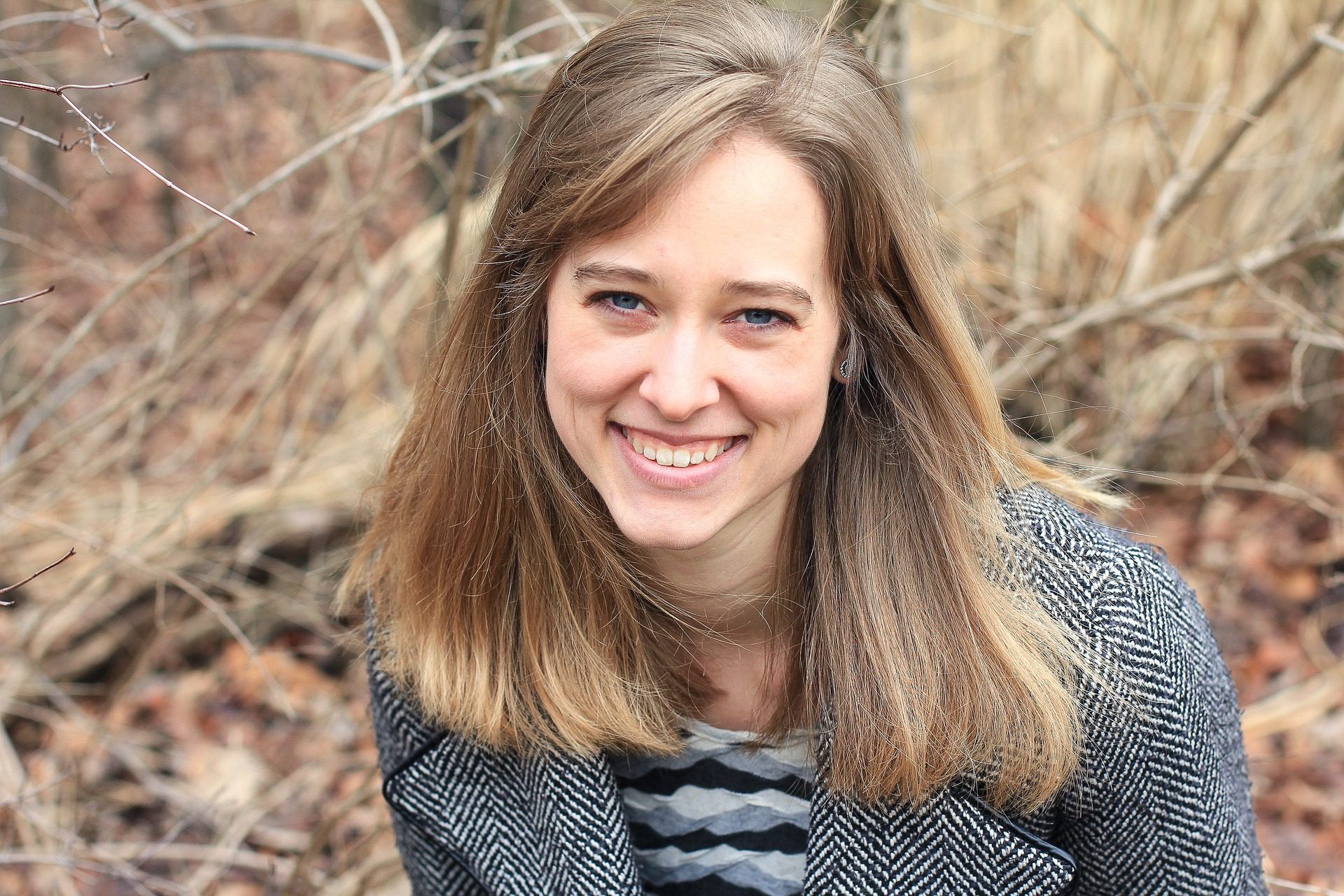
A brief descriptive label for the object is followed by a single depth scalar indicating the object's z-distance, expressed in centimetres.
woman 107
